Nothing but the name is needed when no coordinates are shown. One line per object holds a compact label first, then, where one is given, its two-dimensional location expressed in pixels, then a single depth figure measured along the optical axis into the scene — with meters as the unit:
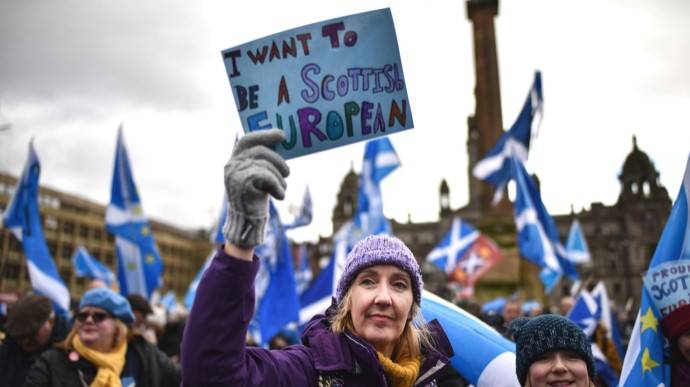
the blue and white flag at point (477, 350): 2.90
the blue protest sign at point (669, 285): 3.05
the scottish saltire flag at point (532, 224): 9.75
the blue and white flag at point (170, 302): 17.43
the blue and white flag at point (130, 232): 8.30
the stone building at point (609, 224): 62.92
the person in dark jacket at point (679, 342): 2.91
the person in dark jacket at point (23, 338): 3.88
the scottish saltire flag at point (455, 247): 14.20
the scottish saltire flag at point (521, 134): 10.55
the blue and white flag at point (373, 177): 10.77
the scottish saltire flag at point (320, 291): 7.43
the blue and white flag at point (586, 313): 6.45
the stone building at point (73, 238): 52.56
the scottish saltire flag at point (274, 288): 7.23
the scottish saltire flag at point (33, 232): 6.92
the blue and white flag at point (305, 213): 10.11
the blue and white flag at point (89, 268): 12.49
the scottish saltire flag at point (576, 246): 14.39
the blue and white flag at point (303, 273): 17.68
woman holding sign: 1.54
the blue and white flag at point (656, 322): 3.10
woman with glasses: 3.29
